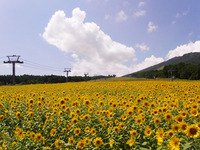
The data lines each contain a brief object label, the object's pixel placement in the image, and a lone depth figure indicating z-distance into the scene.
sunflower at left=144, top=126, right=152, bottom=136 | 3.46
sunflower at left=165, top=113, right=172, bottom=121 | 3.81
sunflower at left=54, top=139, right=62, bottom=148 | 3.45
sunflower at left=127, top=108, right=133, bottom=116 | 4.39
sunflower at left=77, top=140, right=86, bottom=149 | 3.27
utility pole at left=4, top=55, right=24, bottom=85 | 41.01
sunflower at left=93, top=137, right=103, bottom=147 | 3.28
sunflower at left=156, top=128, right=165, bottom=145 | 3.03
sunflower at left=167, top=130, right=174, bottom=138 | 3.08
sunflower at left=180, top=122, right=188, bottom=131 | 3.16
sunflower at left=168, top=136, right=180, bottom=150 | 2.72
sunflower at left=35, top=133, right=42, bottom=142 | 3.72
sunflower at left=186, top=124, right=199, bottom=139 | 2.88
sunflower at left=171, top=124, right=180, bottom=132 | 3.24
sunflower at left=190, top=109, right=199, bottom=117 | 3.83
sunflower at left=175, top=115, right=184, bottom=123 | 3.59
